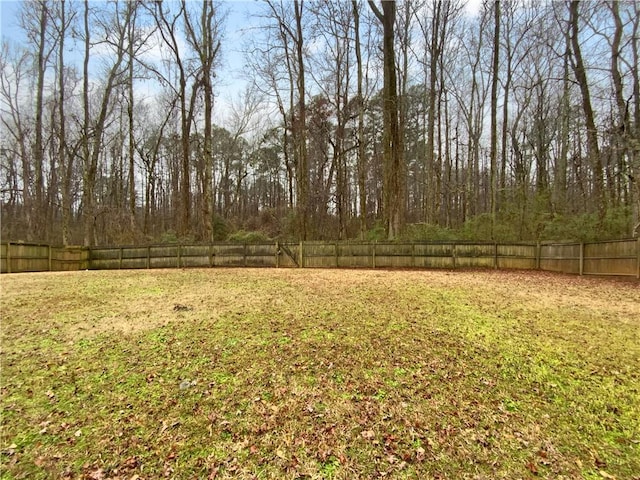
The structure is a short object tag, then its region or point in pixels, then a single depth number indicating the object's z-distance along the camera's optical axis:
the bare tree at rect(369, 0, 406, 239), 13.48
